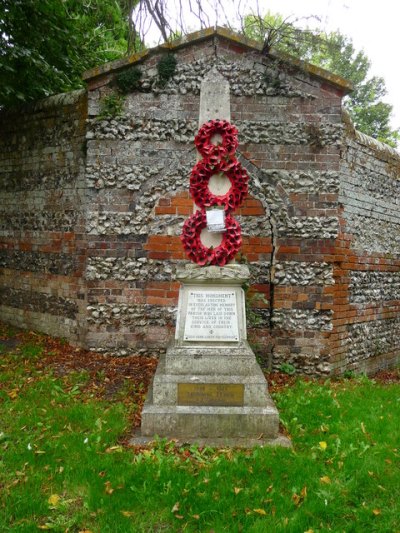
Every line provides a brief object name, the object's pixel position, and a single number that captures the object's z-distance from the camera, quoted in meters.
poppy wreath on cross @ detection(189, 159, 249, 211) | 5.09
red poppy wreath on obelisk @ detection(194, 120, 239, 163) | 5.09
